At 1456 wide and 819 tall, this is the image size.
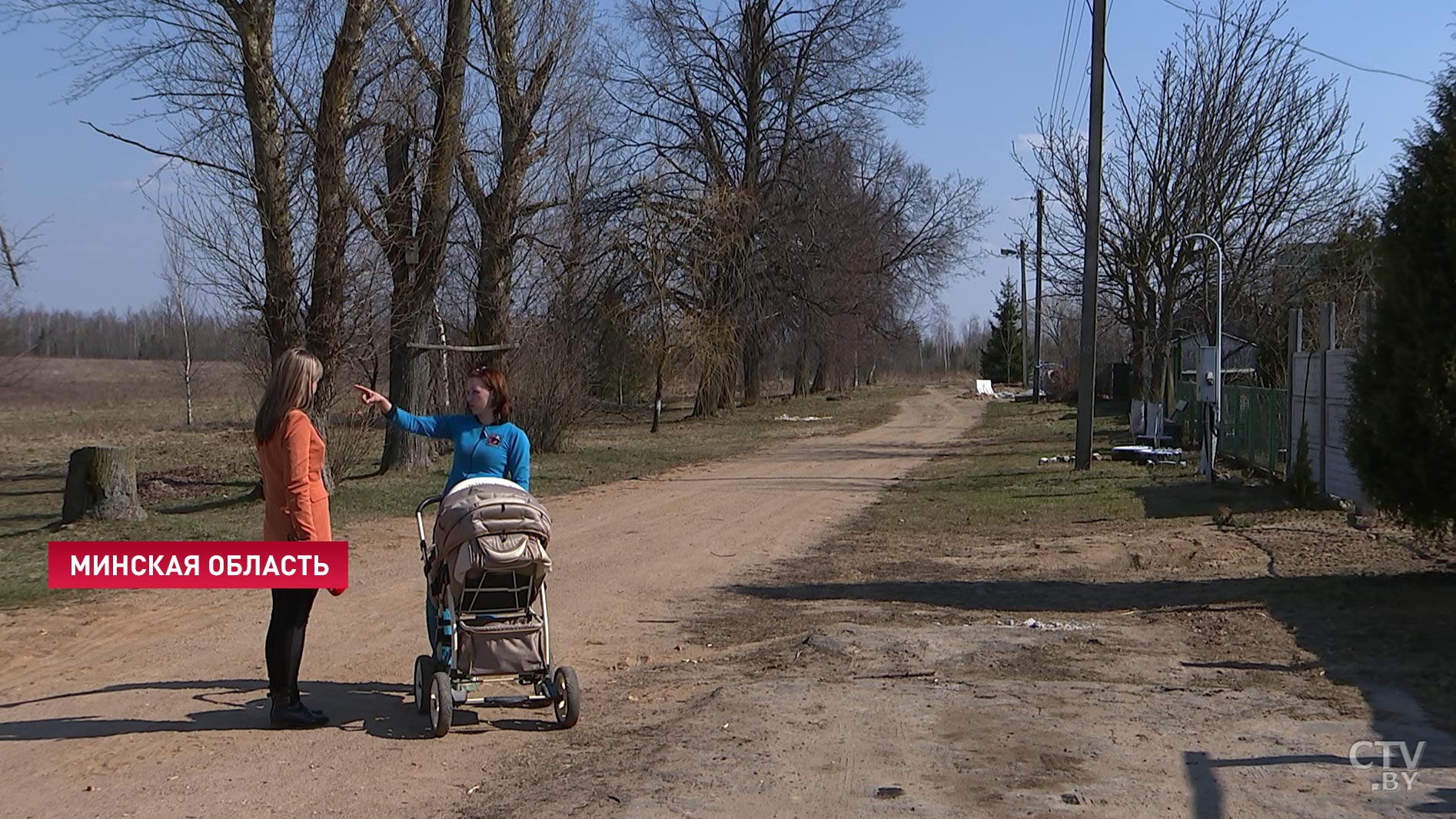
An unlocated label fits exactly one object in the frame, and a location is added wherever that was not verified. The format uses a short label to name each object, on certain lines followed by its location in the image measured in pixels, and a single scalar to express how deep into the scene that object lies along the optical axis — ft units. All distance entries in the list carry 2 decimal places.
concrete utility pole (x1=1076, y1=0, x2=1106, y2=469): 71.00
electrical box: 62.64
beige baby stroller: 20.86
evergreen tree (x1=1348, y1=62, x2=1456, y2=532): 30.17
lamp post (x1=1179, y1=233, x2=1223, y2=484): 61.36
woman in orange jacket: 21.50
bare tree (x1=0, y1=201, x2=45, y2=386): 86.48
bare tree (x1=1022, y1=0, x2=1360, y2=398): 91.35
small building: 92.48
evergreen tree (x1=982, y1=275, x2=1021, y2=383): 294.05
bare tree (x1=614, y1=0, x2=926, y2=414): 140.36
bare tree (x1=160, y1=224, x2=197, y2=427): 117.50
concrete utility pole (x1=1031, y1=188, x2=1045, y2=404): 180.14
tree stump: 47.55
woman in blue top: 23.04
